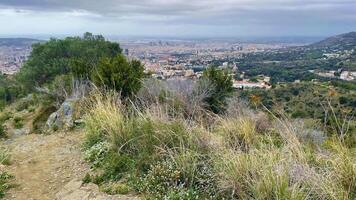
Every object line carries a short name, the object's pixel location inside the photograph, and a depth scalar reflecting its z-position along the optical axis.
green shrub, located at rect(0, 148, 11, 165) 5.94
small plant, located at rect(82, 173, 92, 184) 4.91
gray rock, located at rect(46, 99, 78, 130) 8.41
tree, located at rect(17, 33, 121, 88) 19.58
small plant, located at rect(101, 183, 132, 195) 4.45
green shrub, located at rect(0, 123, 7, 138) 8.63
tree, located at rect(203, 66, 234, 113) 12.29
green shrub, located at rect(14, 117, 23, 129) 9.87
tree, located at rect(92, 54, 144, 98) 9.41
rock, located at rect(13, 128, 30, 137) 9.00
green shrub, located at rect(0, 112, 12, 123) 10.42
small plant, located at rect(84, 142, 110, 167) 5.50
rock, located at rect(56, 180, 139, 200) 4.36
